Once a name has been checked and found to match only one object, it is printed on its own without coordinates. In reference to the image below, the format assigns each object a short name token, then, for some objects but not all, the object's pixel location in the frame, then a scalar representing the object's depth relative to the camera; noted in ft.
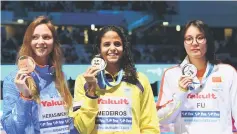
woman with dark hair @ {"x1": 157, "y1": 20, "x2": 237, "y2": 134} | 7.66
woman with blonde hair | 6.15
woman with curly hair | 6.99
